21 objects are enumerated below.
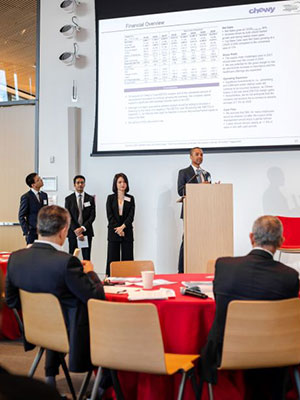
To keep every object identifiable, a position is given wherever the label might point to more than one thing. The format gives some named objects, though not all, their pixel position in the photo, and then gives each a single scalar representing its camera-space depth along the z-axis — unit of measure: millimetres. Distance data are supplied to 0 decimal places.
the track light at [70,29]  7848
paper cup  2949
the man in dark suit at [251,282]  2359
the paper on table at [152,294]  2629
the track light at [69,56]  7867
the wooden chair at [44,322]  2582
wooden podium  4977
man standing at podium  6219
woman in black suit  6719
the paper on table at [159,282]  3203
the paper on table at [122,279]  3346
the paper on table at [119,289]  2860
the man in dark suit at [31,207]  6730
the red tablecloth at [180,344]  2607
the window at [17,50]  8445
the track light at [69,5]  7859
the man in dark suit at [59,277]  2557
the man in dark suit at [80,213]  6980
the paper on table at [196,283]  3050
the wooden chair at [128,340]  2240
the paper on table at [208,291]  2780
